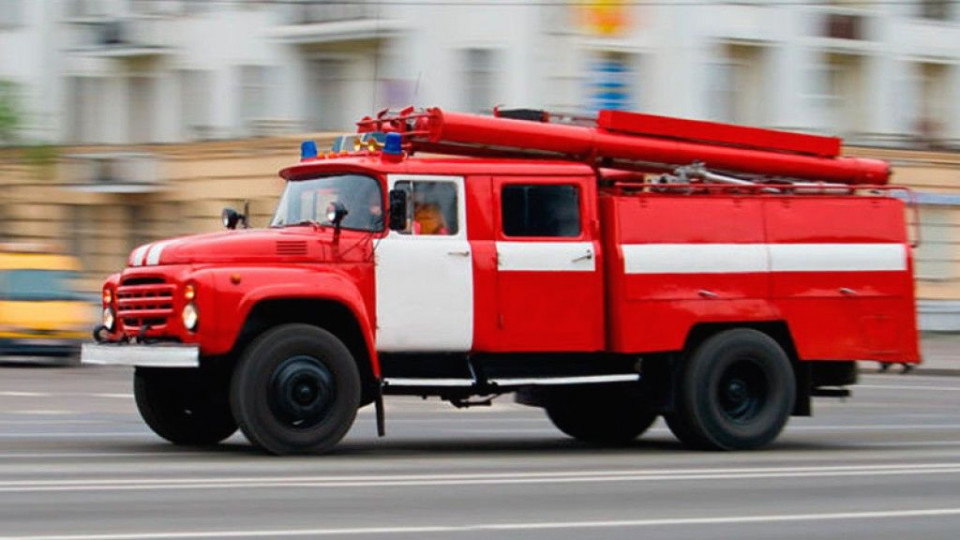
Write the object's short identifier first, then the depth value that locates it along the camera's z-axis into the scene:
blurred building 41.75
